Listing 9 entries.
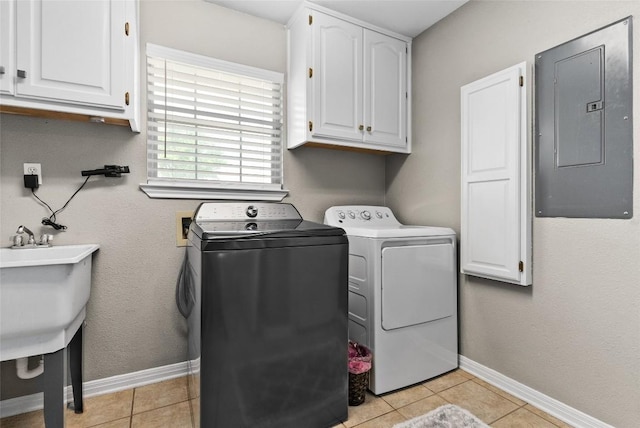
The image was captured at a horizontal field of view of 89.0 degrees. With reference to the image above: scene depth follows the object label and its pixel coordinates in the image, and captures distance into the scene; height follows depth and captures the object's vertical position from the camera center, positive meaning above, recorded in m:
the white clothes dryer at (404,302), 1.91 -0.55
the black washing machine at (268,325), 1.36 -0.50
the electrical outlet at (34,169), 1.76 +0.24
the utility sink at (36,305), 1.25 -0.37
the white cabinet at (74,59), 1.48 +0.74
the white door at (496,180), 1.84 +0.20
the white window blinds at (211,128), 2.11 +0.60
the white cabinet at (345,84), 2.25 +0.95
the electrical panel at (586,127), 1.51 +0.43
